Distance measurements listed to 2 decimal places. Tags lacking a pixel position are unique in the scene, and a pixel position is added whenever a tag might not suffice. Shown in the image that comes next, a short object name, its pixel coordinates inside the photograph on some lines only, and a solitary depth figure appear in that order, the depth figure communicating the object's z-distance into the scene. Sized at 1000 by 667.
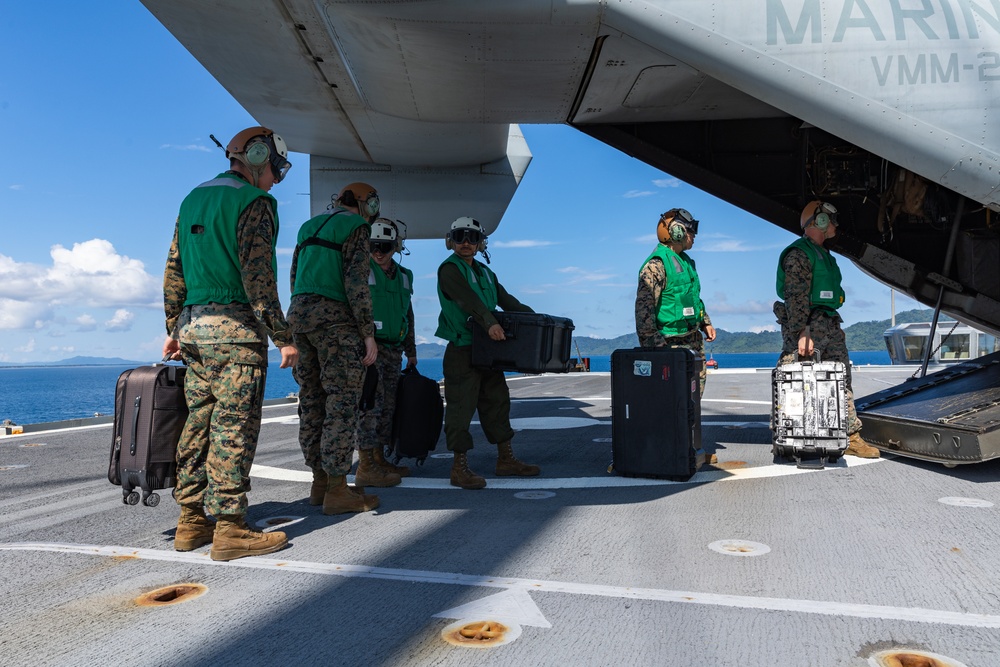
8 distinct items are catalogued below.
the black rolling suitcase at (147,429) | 2.94
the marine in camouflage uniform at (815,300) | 4.89
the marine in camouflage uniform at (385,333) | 4.58
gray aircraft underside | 3.92
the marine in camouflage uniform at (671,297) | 4.80
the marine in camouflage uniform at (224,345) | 2.89
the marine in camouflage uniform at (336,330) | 3.63
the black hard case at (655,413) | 4.25
